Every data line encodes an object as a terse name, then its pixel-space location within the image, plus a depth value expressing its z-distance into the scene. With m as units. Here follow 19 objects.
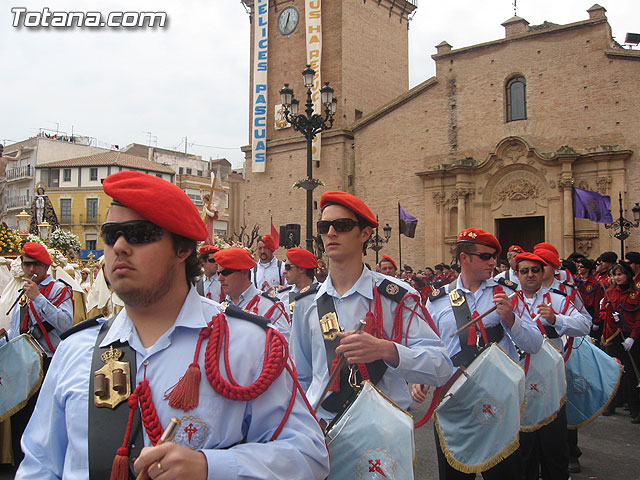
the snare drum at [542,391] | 4.90
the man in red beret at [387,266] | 10.98
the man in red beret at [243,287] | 6.11
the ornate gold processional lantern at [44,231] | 17.70
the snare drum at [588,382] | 6.08
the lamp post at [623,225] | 20.34
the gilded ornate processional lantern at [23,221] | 14.21
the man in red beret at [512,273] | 8.15
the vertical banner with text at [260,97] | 33.12
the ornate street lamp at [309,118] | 14.05
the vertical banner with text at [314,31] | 31.59
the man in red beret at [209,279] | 8.60
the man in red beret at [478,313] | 4.30
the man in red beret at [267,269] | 10.20
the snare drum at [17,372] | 5.87
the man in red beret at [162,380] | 1.81
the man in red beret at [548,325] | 5.01
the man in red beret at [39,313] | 6.06
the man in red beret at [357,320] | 3.11
